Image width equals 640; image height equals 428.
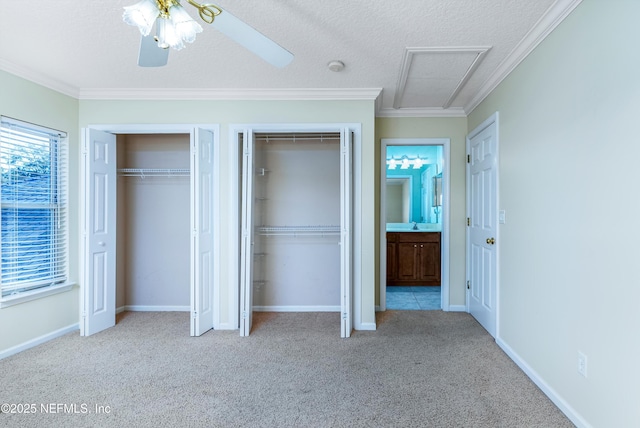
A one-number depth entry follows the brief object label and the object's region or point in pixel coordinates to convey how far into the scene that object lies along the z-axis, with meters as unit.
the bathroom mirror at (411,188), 5.21
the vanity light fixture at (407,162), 5.24
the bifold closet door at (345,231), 2.80
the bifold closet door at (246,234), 2.85
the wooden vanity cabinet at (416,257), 4.68
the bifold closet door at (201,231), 2.85
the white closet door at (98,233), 2.81
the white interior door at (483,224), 2.80
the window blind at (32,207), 2.49
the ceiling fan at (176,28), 1.27
